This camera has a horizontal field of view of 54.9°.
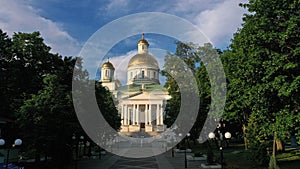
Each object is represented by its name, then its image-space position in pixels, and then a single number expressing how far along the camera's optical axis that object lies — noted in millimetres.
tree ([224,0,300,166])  11859
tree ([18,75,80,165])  14820
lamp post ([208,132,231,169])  14492
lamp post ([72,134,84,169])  18959
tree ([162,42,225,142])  21281
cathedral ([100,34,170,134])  57312
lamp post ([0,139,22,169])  12314
